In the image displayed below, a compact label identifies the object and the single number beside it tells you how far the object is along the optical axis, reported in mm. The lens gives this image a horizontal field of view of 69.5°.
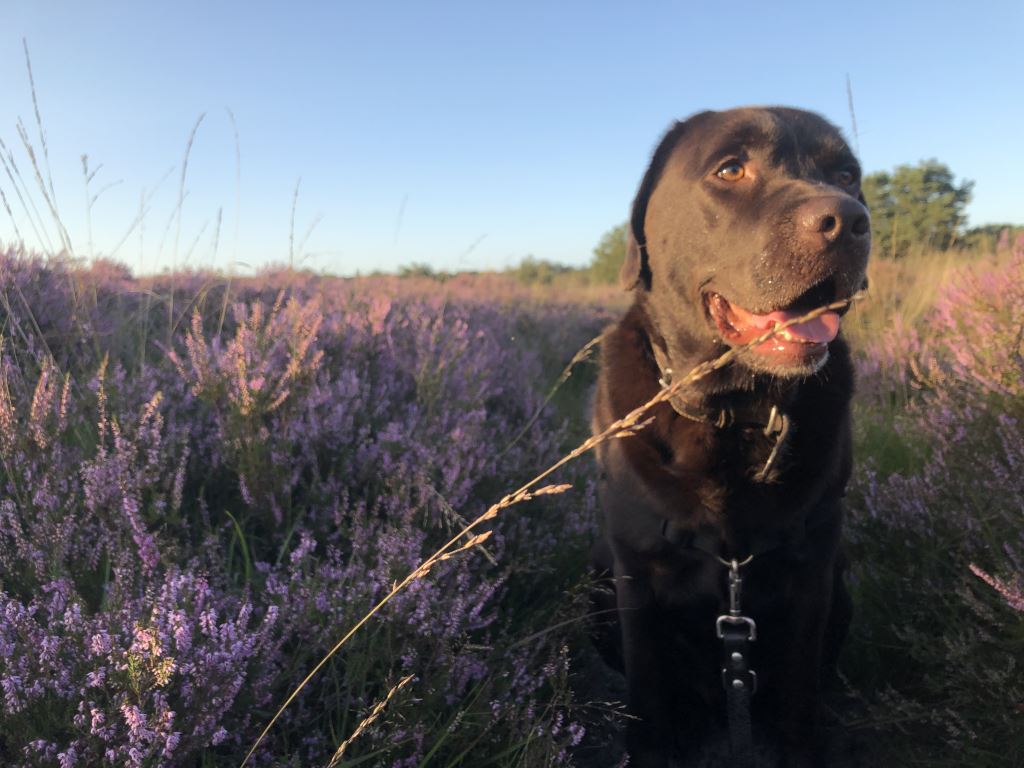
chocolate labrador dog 533
